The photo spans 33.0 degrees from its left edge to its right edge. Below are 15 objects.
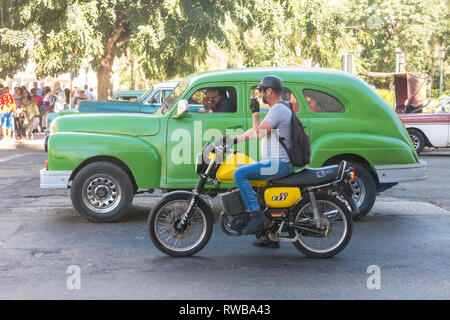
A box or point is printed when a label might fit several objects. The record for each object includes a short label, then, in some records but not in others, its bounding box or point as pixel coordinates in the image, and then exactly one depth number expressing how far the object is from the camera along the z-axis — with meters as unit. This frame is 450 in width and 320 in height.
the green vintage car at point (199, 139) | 9.14
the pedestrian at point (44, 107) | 28.56
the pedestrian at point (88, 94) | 30.62
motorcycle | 7.09
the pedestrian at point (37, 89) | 28.77
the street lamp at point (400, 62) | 33.97
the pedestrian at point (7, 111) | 24.28
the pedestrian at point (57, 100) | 28.59
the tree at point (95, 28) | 25.38
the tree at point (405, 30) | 53.03
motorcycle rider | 7.00
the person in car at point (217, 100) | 9.44
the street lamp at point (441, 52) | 35.81
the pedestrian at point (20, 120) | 25.70
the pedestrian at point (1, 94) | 24.22
